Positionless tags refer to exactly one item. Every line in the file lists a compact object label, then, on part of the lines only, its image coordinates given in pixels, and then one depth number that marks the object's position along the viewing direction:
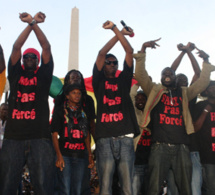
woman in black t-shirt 3.86
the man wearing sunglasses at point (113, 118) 3.72
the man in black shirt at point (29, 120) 3.50
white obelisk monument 19.16
